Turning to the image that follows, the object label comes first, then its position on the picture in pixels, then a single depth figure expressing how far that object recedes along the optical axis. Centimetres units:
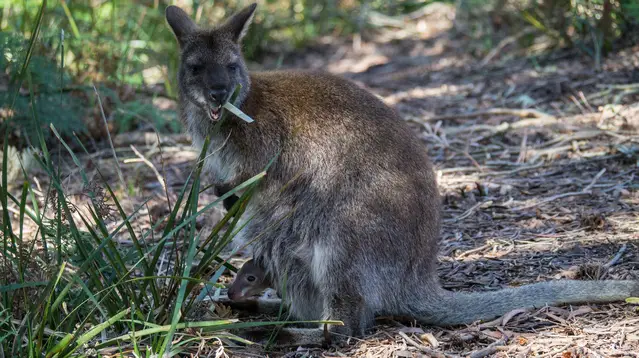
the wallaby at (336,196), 766
